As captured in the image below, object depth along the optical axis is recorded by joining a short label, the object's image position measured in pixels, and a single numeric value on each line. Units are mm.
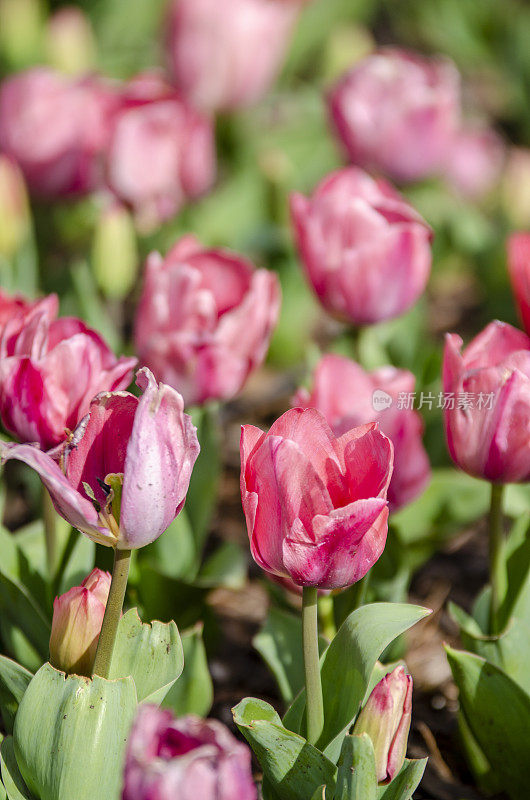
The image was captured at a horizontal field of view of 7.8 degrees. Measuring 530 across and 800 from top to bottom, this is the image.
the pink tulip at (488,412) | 1174
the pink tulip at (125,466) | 1125
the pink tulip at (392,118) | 1459
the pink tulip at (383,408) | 1233
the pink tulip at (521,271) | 1229
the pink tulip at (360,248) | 1288
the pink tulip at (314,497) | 1135
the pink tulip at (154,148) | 1438
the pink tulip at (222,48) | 1685
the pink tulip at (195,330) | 1252
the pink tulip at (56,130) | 1447
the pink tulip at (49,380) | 1181
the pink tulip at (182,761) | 1087
